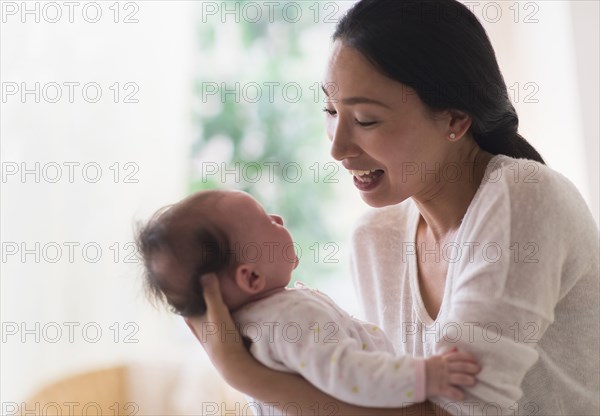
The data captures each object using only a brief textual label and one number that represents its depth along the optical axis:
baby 1.19
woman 1.25
